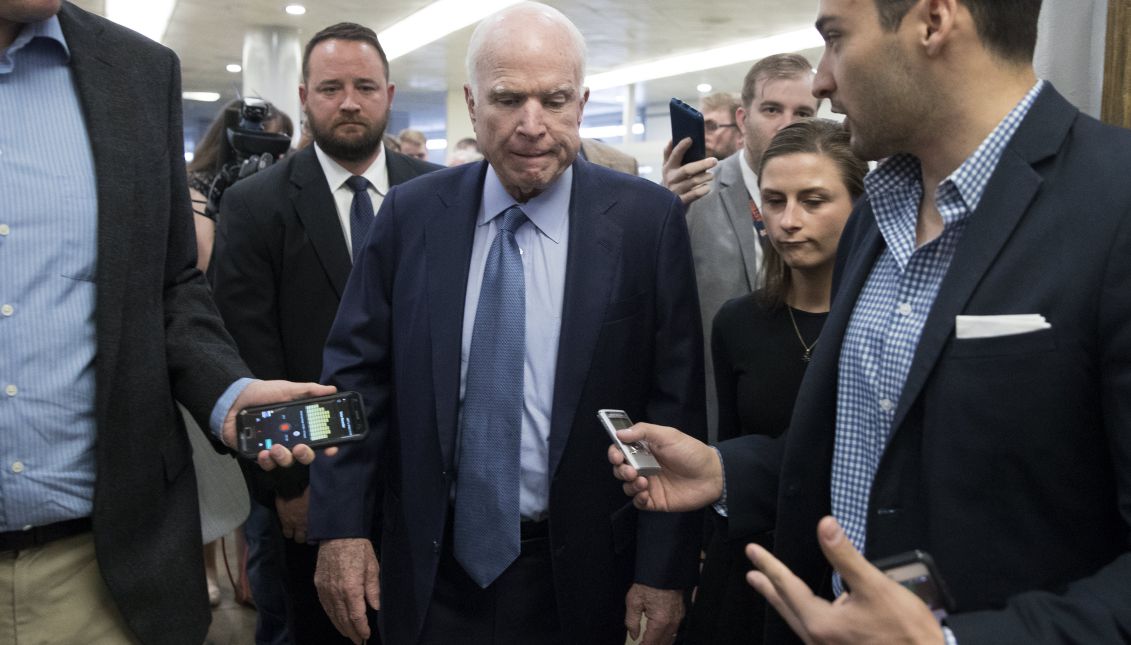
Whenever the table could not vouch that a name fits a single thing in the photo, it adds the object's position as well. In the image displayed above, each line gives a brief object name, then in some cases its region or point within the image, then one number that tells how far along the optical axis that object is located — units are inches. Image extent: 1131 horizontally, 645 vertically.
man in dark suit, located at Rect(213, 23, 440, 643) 121.5
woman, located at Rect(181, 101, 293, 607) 81.0
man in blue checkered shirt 46.8
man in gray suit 115.9
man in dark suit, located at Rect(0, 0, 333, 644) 67.6
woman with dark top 94.0
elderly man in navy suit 83.8
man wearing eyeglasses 228.2
